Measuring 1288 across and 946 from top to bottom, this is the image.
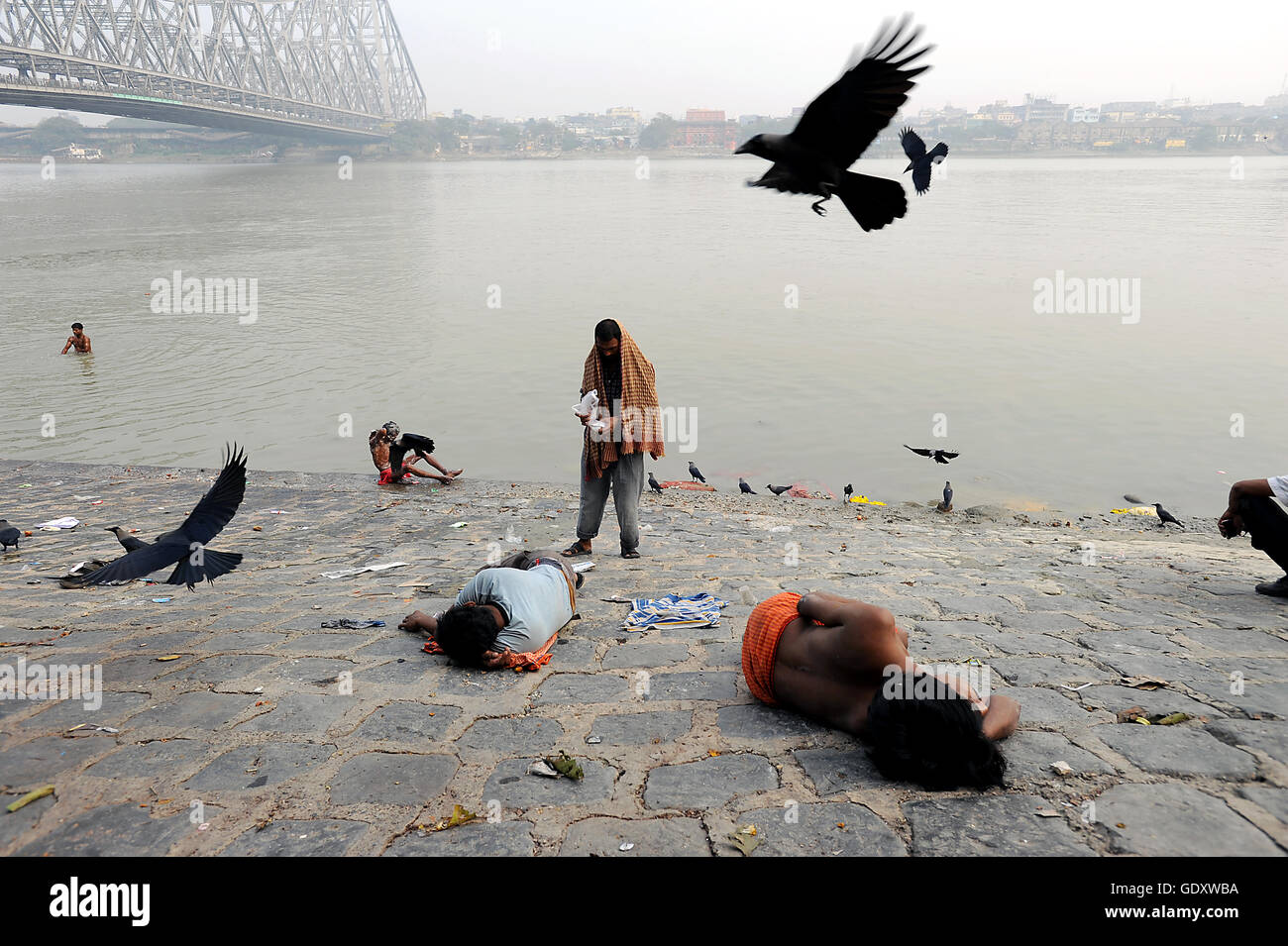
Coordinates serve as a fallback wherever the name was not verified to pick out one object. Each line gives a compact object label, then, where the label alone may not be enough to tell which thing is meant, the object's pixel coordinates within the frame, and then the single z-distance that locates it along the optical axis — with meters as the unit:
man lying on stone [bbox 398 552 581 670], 3.29
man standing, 4.97
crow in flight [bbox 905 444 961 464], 8.08
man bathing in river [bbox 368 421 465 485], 7.82
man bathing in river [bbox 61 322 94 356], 13.82
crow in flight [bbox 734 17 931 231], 2.41
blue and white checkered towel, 3.88
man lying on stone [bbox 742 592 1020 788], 2.37
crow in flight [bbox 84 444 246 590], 2.99
